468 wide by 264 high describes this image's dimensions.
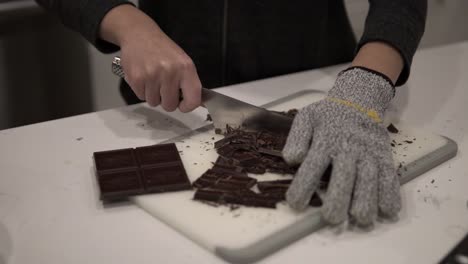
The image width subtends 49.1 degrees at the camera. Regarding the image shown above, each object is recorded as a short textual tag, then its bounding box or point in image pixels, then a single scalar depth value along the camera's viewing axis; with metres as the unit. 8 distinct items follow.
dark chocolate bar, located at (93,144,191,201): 0.79
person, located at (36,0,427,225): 0.74
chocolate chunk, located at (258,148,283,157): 0.87
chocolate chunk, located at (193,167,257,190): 0.80
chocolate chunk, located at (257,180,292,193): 0.79
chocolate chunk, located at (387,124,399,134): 1.01
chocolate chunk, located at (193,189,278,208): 0.76
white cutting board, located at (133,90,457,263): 0.69
